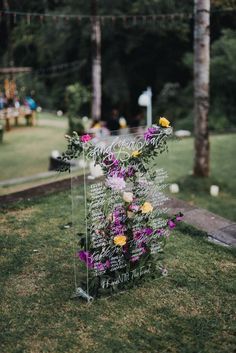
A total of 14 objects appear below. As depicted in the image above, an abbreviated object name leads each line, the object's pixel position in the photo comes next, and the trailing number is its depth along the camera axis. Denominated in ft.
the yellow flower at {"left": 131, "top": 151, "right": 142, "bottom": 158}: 14.46
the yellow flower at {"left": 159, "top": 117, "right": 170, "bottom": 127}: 14.93
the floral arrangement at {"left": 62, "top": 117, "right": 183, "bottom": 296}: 14.12
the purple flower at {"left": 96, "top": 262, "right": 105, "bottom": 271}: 14.39
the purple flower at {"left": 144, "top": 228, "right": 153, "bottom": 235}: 15.12
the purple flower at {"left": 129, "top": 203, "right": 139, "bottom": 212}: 14.78
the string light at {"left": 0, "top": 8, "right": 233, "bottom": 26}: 63.45
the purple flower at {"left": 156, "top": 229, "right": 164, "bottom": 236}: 15.47
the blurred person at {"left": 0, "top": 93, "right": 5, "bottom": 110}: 60.66
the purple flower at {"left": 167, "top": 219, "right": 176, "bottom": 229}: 15.31
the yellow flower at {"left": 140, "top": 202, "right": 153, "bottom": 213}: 14.53
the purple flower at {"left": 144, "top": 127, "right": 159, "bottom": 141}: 14.84
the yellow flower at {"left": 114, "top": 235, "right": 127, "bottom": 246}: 14.10
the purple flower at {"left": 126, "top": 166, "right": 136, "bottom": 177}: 14.56
